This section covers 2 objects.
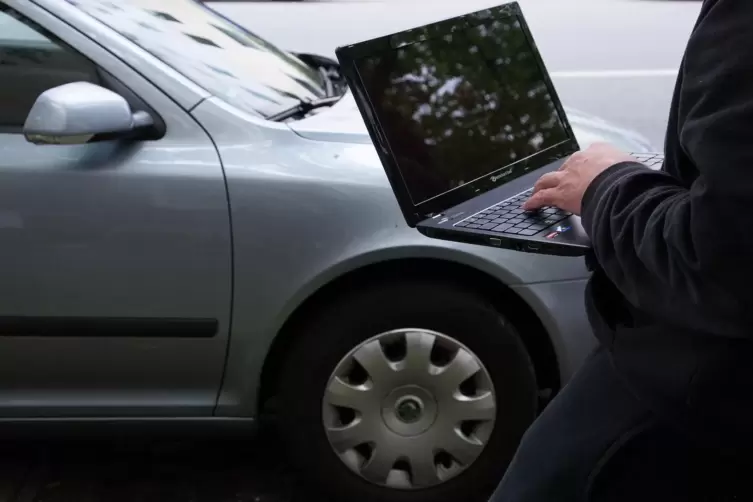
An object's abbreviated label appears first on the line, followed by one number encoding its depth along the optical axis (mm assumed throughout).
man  952
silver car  2291
